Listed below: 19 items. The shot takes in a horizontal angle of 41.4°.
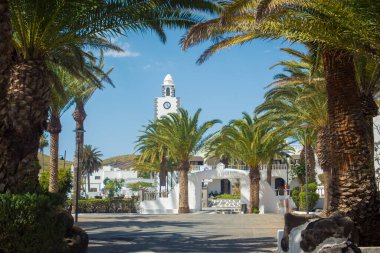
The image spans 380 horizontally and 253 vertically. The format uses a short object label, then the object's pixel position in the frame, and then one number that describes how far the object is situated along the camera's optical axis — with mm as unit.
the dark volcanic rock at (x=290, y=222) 10797
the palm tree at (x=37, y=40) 10257
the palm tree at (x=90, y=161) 90375
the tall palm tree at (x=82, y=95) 22984
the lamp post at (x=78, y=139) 24094
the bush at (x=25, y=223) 8625
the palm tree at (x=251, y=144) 37625
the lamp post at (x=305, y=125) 28027
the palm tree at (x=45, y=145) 62462
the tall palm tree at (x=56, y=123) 25312
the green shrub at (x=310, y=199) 35612
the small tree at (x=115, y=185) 78444
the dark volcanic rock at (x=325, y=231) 8562
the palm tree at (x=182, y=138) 38719
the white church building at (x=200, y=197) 41312
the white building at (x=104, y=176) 97812
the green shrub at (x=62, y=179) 27528
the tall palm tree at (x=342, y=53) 10219
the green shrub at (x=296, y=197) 38544
